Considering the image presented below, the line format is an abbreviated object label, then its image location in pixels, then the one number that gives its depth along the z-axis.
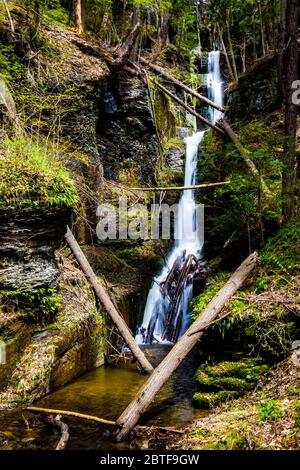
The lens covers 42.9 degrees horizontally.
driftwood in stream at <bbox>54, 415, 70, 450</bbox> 4.50
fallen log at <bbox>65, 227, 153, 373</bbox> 7.48
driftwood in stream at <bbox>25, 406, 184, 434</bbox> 4.73
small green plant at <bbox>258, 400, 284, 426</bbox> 4.36
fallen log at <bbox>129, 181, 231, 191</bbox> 11.02
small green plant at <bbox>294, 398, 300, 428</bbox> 4.05
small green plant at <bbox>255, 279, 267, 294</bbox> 6.88
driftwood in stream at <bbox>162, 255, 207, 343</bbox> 10.42
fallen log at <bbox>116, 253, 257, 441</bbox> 4.98
